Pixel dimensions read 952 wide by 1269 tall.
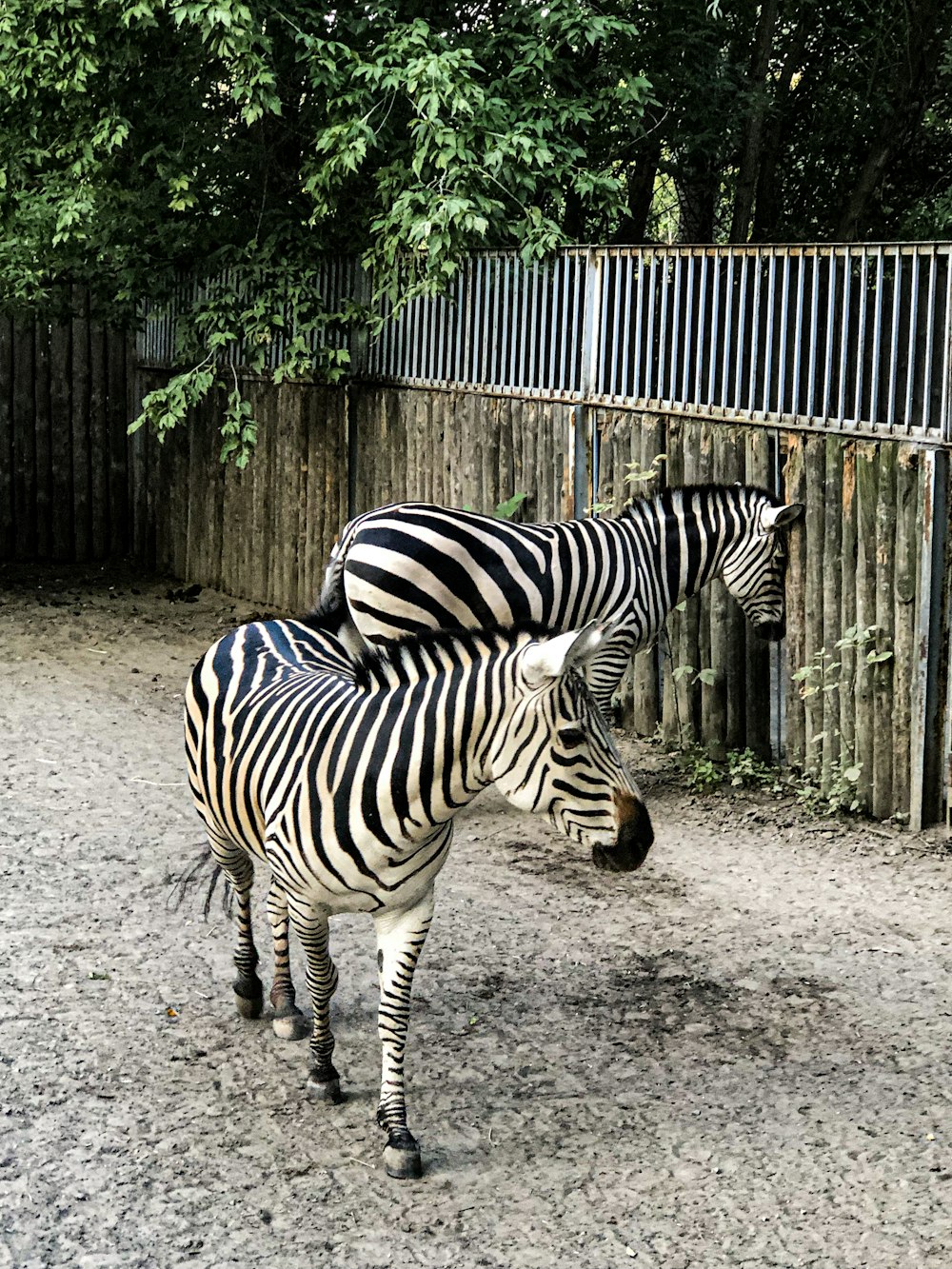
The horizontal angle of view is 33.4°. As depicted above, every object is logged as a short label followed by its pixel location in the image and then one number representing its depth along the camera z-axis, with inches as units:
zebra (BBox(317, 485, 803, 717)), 301.0
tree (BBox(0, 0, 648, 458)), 394.0
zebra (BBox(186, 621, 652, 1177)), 166.2
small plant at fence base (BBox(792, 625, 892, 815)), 295.9
